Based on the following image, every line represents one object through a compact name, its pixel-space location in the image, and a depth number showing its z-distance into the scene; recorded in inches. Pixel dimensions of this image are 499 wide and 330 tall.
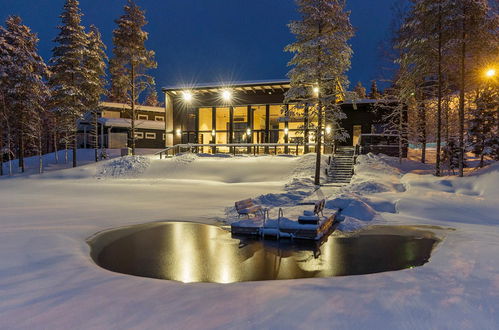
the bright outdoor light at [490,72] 628.4
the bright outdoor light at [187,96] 1352.0
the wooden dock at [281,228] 390.4
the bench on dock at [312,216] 397.4
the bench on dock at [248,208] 442.6
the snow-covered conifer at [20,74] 1126.4
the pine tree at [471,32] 681.6
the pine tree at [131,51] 1174.3
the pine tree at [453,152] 928.4
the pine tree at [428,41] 717.3
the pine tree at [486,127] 858.8
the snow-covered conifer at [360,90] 2442.7
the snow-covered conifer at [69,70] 1144.2
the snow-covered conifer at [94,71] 1212.5
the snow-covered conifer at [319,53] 730.8
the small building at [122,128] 1610.5
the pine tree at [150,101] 2773.1
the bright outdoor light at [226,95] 1318.9
